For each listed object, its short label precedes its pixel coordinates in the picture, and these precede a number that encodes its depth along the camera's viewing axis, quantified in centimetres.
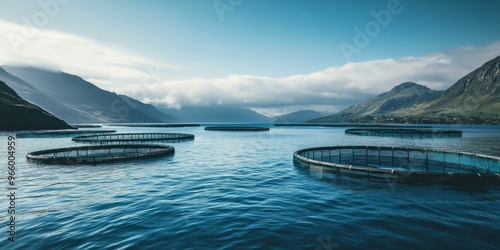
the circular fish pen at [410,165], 2394
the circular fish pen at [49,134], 9050
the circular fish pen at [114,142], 7059
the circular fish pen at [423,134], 9956
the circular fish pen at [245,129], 15900
